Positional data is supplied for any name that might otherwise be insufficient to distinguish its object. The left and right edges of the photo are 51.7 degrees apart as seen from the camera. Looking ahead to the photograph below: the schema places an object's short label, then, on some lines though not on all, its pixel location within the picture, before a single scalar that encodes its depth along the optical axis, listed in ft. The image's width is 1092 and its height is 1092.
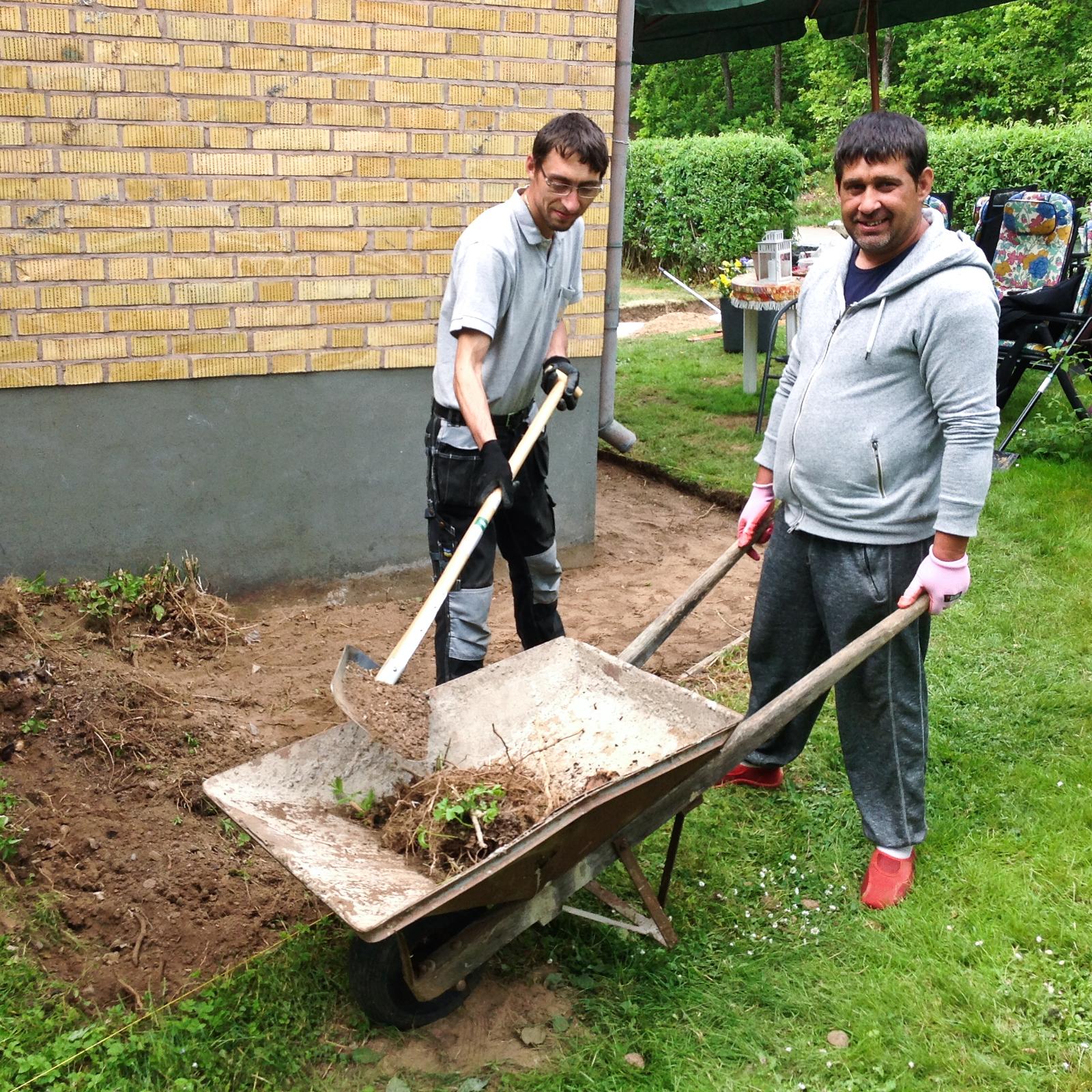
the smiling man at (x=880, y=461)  9.28
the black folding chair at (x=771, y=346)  26.67
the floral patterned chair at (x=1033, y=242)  29.27
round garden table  27.76
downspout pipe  17.90
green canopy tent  28.02
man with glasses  11.14
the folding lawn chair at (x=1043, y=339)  24.54
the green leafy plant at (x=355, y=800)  9.30
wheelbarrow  8.00
